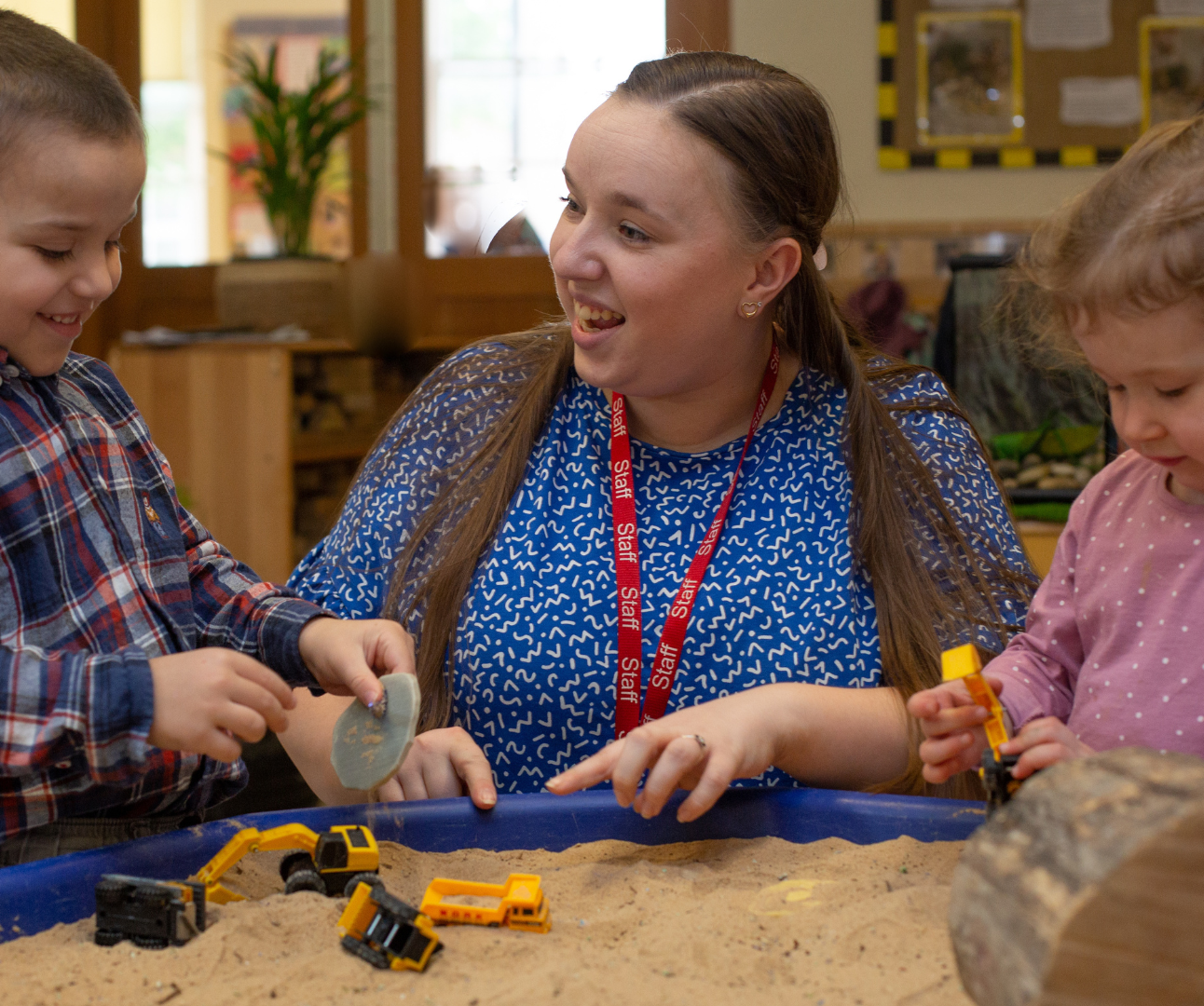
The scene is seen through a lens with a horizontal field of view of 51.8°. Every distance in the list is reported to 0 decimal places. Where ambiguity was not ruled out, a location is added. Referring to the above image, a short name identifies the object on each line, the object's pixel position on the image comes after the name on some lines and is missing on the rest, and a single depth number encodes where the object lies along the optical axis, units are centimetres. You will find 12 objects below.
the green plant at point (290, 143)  365
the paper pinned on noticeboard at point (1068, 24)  341
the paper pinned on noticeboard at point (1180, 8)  336
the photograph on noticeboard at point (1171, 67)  337
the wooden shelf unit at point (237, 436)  342
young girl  84
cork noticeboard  343
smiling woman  116
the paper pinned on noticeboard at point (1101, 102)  343
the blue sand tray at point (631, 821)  93
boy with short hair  79
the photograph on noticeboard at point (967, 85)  348
